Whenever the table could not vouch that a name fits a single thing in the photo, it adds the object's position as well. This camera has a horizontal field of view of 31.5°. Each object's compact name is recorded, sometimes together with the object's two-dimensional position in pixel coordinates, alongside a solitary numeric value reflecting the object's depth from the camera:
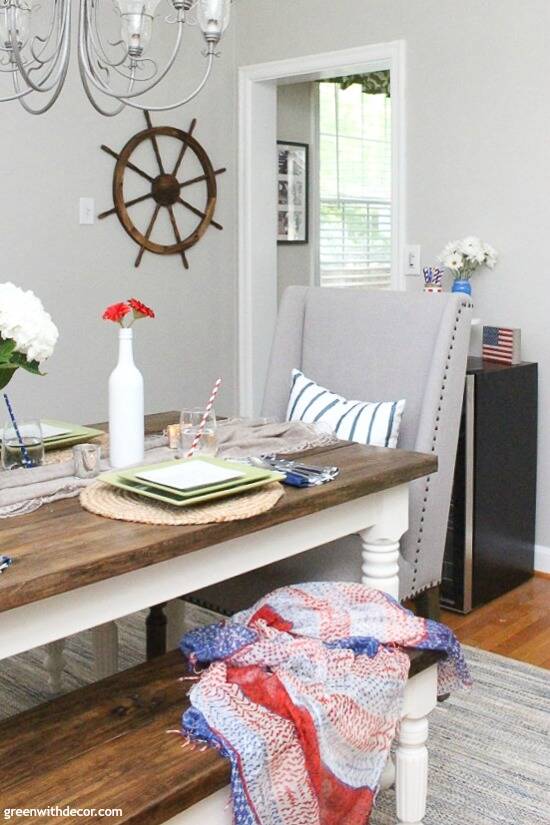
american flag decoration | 3.60
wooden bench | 1.31
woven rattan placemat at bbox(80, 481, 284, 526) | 1.62
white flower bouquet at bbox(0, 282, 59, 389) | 1.77
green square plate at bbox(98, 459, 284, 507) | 1.67
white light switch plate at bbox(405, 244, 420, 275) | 4.01
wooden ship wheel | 4.23
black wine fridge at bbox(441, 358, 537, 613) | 3.30
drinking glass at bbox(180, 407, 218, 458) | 2.03
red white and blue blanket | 1.45
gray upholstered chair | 2.36
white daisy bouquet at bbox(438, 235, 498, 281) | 3.72
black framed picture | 5.08
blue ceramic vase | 3.66
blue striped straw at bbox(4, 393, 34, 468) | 1.96
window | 5.41
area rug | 2.16
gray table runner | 1.75
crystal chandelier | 1.95
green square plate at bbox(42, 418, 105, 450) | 2.19
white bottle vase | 1.96
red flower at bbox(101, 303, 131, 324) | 1.94
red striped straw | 2.01
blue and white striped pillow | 2.39
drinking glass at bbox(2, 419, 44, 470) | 1.96
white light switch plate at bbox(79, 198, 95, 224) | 4.11
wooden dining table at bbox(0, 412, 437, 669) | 1.39
